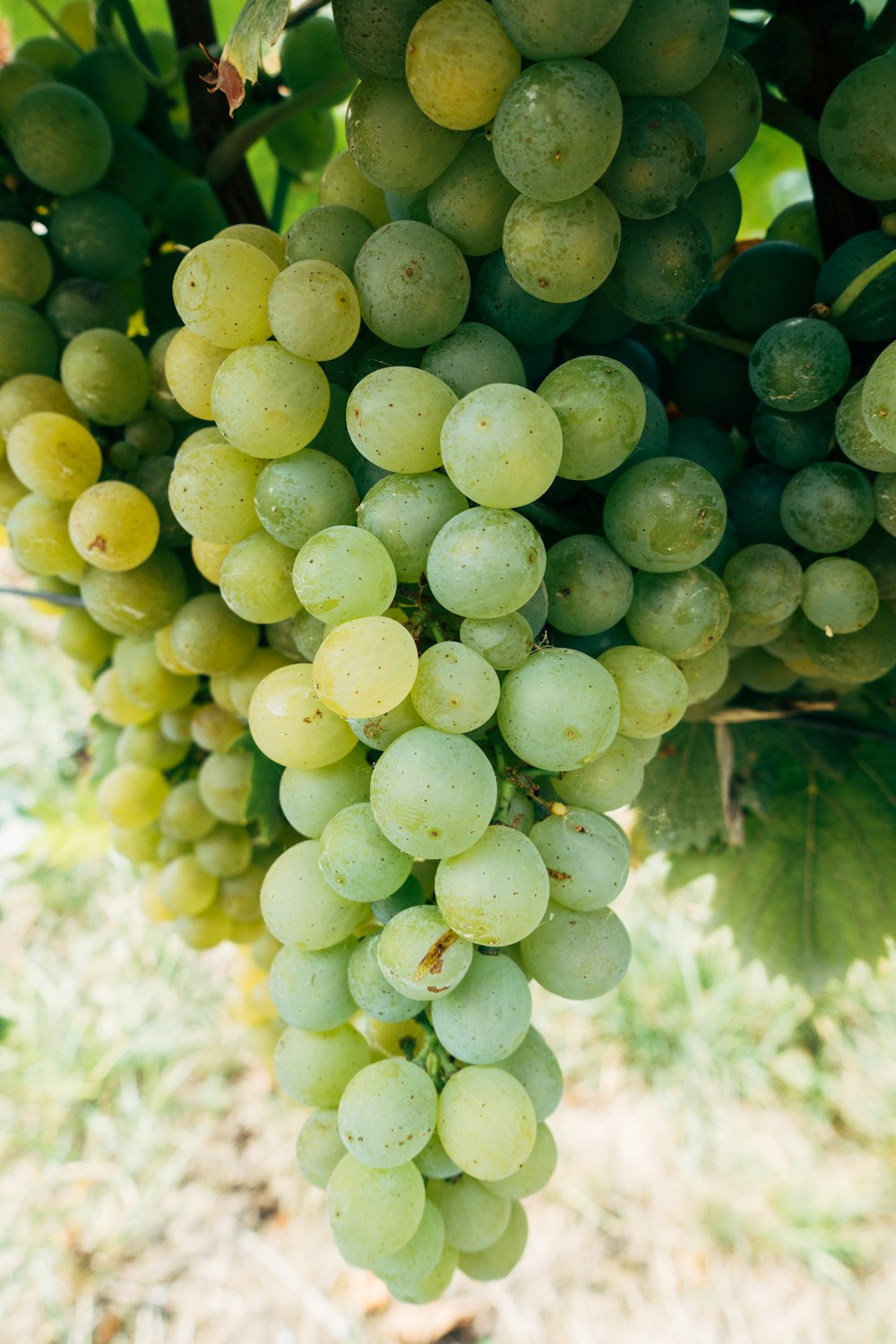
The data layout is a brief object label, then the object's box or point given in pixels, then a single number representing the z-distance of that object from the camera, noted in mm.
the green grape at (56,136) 226
